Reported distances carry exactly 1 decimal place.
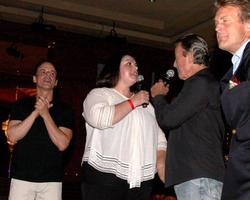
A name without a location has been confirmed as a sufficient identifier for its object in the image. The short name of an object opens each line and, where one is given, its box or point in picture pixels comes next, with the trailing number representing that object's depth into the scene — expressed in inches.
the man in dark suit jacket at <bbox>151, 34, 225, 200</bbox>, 77.3
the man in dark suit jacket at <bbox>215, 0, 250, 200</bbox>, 56.7
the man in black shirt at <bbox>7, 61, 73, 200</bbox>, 103.5
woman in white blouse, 88.2
